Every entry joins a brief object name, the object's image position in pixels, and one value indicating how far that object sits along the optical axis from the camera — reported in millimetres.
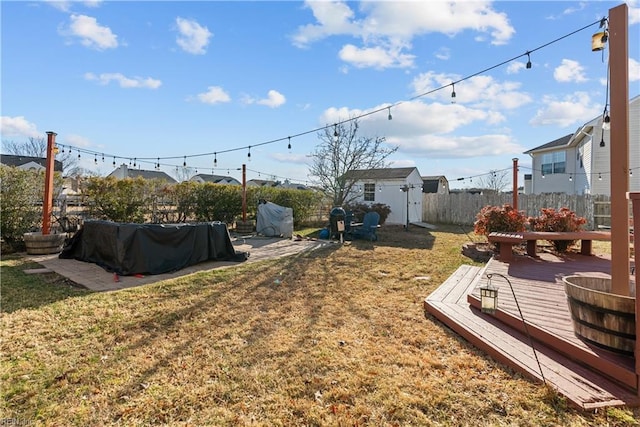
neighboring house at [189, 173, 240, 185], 48969
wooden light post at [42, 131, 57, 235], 7492
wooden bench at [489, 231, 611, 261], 6419
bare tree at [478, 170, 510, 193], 36778
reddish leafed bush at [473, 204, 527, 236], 7840
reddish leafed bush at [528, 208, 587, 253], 7402
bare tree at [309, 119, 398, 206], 15232
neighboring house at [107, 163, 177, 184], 39844
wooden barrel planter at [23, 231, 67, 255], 7398
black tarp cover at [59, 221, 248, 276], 5977
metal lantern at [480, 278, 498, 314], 2758
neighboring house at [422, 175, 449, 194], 29344
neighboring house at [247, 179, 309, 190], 52431
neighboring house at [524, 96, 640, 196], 13828
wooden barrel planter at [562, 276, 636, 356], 2238
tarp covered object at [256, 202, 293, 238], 11977
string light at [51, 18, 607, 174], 4645
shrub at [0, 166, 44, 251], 7484
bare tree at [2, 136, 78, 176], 32750
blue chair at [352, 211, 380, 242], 11469
